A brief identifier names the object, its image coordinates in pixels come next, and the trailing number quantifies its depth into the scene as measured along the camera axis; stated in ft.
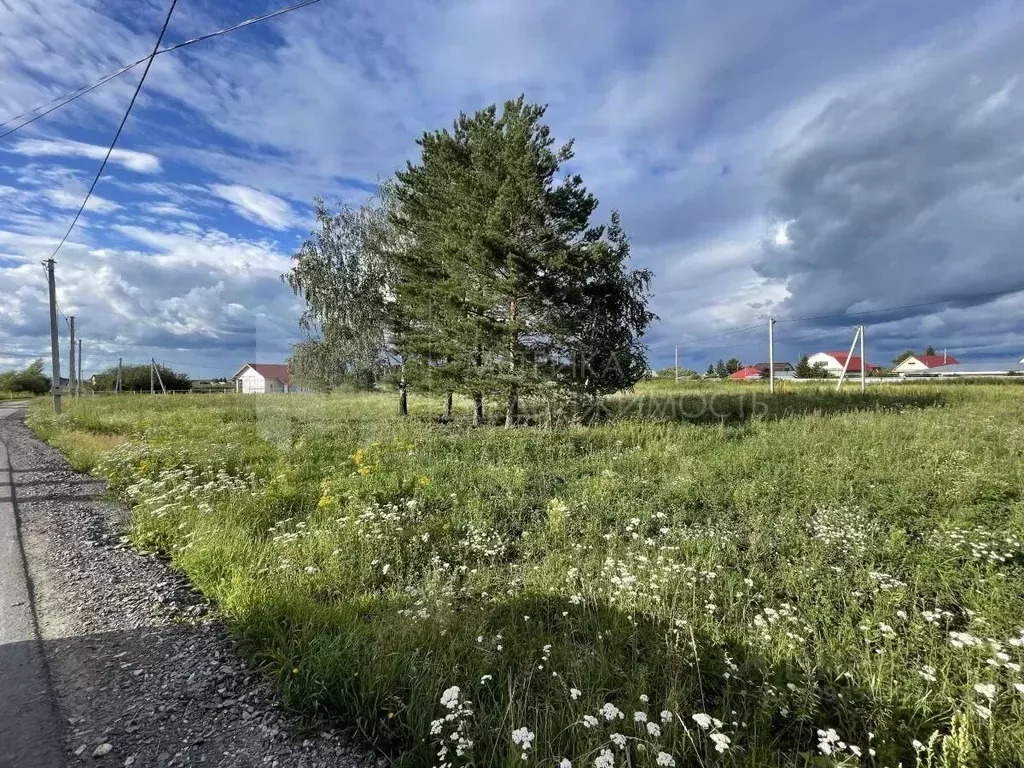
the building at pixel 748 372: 286.91
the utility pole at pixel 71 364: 97.04
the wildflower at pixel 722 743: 5.94
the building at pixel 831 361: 260.79
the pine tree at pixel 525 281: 40.65
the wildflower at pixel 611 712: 6.51
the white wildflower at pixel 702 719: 6.18
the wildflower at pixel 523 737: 5.89
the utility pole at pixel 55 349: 64.90
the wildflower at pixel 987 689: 6.87
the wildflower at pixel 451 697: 6.72
